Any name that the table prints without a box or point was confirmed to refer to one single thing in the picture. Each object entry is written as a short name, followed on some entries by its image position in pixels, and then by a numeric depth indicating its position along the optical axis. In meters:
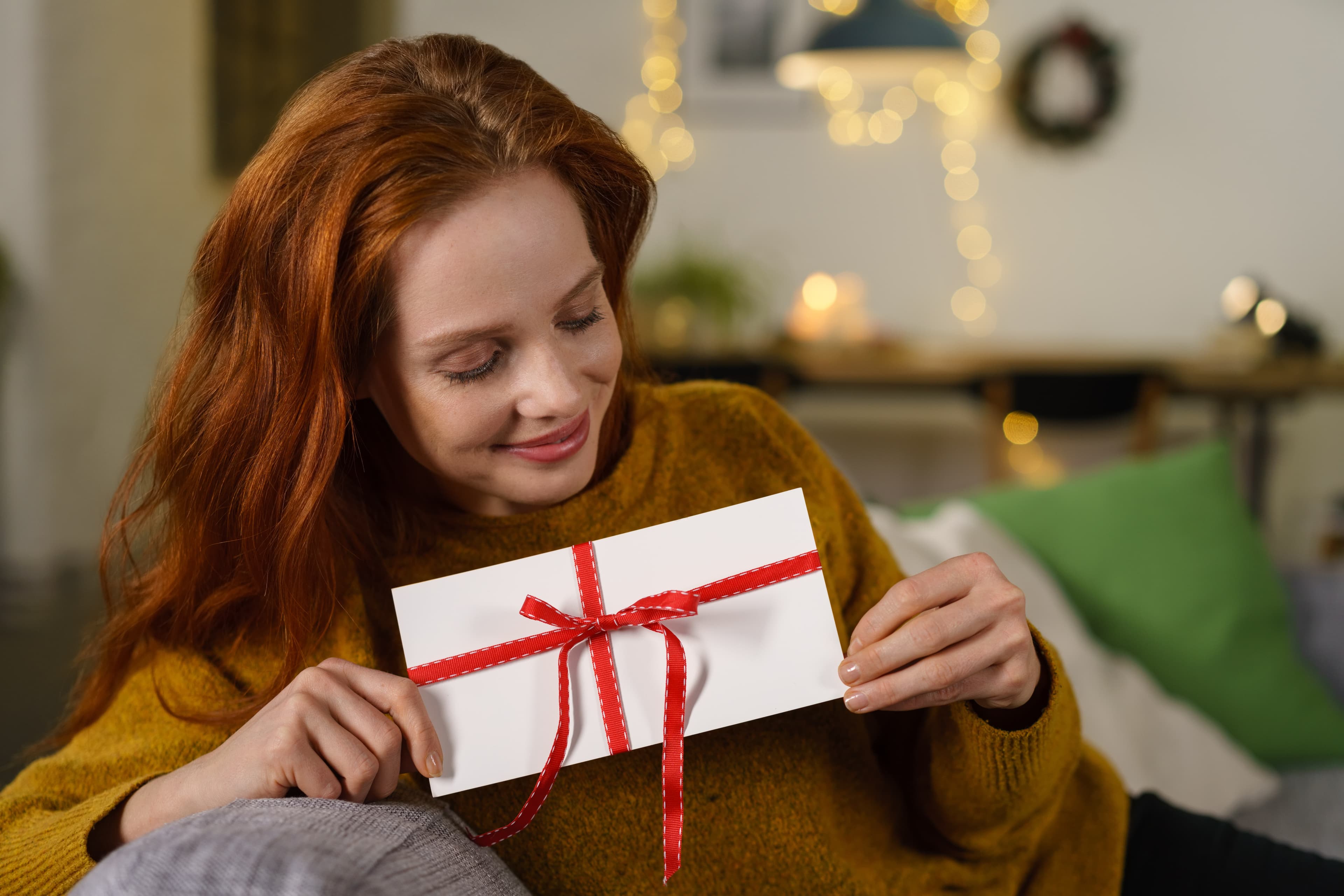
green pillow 1.75
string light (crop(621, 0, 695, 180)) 4.83
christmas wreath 4.42
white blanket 1.55
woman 0.78
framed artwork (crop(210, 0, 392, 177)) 4.37
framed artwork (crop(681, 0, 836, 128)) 4.70
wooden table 3.64
